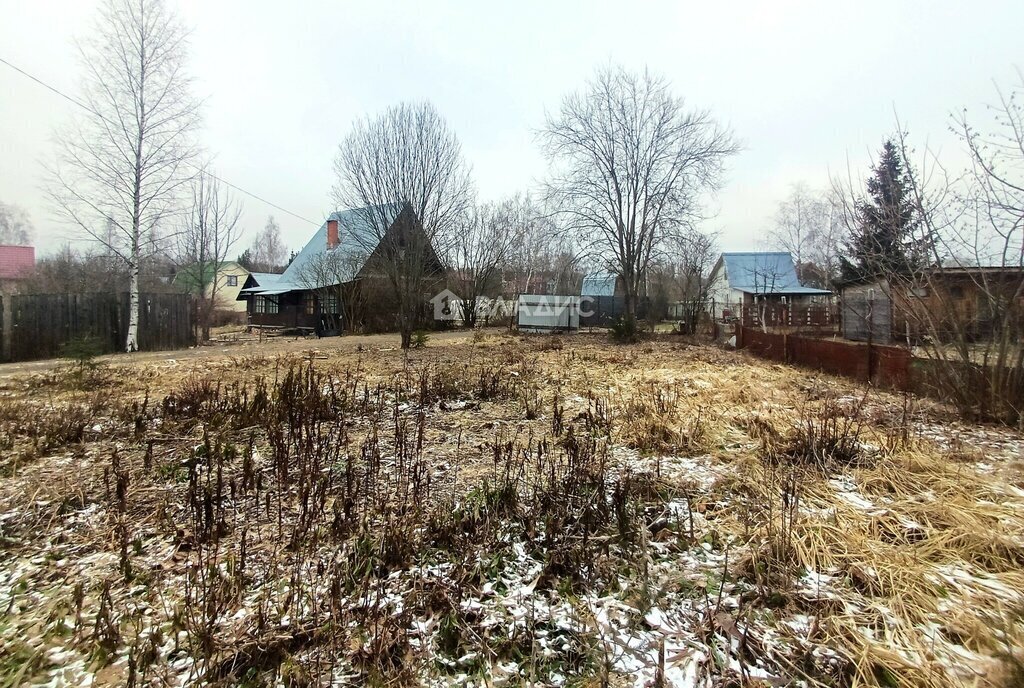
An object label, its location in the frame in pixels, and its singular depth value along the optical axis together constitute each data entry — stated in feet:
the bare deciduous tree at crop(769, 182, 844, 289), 101.41
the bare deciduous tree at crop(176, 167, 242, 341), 70.90
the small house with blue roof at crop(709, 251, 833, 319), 99.40
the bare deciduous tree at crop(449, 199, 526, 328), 86.89
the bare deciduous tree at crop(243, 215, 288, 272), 201.02
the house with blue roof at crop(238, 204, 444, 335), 73.92
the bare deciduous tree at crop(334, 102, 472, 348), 38.22
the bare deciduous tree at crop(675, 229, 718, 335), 62.39
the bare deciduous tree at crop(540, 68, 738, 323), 59.93
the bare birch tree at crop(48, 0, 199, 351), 43.83
